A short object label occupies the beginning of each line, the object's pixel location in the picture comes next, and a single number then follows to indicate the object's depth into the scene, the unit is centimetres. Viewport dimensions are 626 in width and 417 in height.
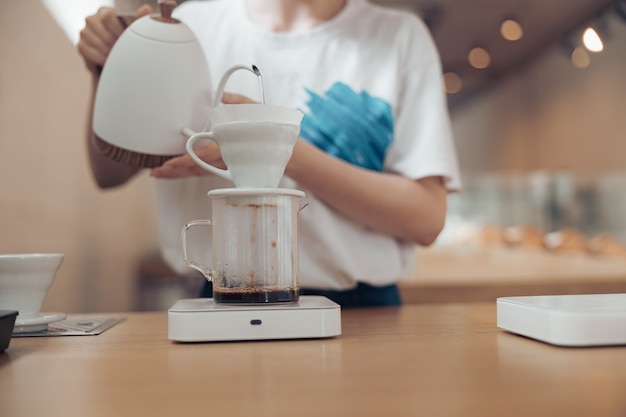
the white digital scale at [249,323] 63
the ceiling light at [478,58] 538
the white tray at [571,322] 57
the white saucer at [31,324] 73
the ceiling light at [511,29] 451
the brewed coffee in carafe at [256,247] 66
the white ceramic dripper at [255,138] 64
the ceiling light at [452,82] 626
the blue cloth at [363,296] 111
